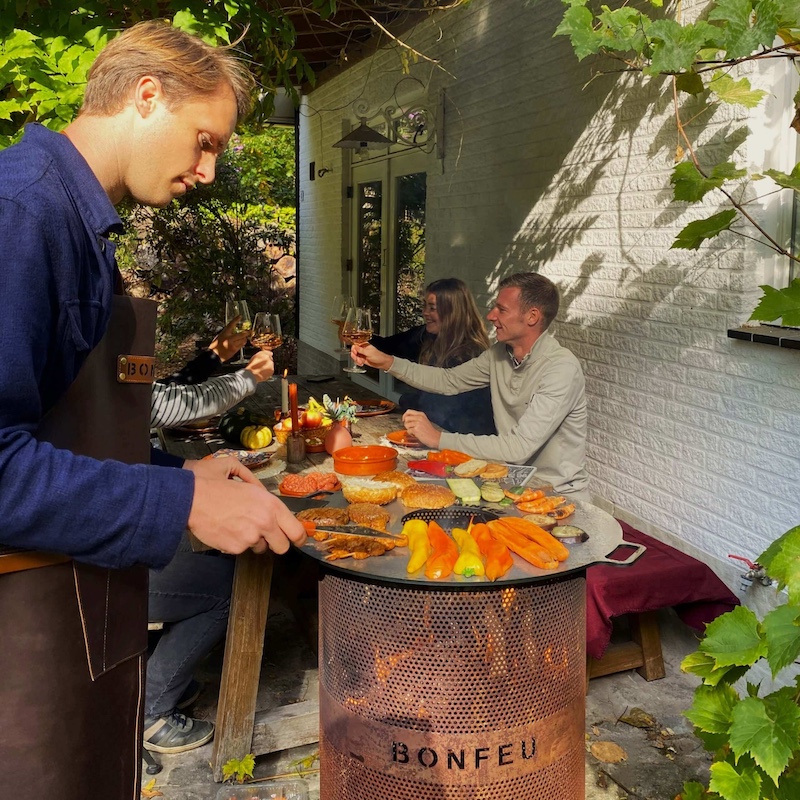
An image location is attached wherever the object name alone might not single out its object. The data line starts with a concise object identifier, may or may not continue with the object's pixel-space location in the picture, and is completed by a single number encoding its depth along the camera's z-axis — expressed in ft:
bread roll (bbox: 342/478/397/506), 8.63
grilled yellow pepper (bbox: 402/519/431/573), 7.04
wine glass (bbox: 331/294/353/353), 14.23
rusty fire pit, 7.18
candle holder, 11.53
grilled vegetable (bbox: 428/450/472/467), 10.43
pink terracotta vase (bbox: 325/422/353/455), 11.69
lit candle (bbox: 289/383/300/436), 11.91
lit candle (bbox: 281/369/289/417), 13.01
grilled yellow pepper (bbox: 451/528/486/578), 6.94
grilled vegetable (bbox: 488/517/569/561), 7.25
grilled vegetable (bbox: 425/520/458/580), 6.93
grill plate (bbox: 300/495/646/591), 6.86
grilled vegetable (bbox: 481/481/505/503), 8.75
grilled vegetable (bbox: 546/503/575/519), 8.26
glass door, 27.02
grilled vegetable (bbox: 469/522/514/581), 6.92
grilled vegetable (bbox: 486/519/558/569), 7.06
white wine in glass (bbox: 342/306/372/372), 13.23
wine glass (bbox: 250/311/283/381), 12.46
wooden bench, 11.51
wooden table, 10.19
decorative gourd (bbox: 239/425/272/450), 12.84
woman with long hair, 17.71
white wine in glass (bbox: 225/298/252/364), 13.34
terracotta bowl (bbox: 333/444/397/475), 9.79
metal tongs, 7.51
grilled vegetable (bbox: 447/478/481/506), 8.66
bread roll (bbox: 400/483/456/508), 8.43
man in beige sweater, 12.84
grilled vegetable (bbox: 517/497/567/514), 8.31
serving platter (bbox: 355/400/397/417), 15.58
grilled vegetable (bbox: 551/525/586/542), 7.67
